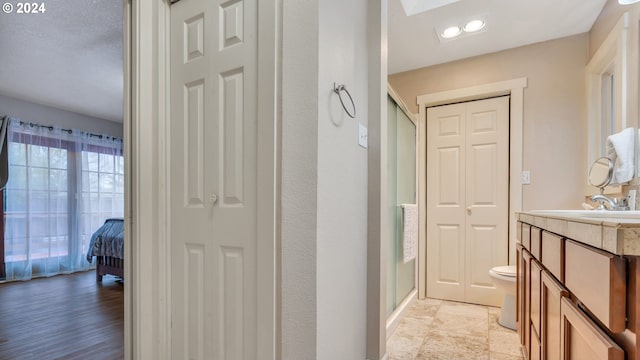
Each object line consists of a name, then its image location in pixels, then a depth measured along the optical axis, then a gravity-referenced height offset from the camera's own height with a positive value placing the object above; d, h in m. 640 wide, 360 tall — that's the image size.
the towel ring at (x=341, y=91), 1.27 +0.35
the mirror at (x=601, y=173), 1.76 +0.02
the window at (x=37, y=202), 4.21 -0.35
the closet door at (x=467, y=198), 2.83 -0.20
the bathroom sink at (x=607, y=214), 1.11 -0.15
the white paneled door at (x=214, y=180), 1.33 -0.01
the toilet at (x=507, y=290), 2.25 -0.83
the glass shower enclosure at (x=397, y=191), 2.23 -0.11
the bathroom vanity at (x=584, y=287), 0.56 -0.27
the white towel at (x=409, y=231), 2.39 -0.43
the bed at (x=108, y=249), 3.88 -0.92
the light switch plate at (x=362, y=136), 1.54 +0.21
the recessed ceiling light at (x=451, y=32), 2.45 +1.16
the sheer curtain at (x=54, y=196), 4.23 -0.29
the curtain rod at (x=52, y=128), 4.38 +0.73
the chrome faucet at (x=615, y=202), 1.55 -0.13
